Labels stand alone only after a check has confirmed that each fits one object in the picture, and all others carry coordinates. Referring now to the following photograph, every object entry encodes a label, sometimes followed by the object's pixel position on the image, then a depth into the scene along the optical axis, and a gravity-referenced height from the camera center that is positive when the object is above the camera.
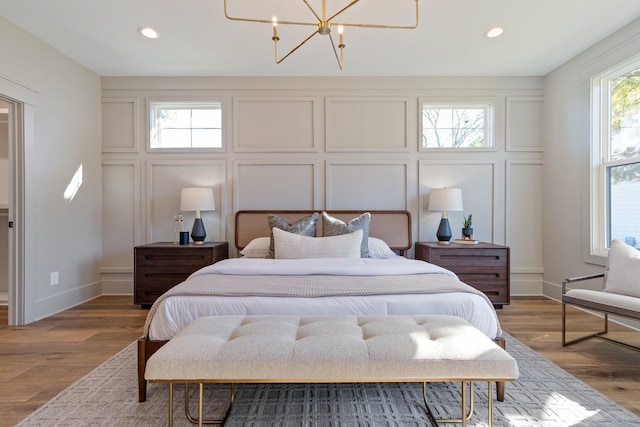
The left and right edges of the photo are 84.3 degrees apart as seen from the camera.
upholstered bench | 1.35 -0.57
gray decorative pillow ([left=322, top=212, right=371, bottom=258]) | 3.43 -0.14
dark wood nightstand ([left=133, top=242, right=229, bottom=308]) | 3.70 -0.54
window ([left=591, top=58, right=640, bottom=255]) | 3.21 +0.54
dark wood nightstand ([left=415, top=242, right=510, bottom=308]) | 3.73 -0.55
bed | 2.00 -0.46
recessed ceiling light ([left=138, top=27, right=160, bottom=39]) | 3.17 +1.65
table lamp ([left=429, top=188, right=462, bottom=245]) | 3.95 +0.11
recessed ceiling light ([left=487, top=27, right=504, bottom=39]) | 3.17 +1.65
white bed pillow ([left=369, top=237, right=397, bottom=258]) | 3.44 -0.36
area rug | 1.73 -1.01
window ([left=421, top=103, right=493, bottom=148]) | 4.39 +1.09
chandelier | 2.14 +1.14
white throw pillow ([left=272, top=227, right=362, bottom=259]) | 3.09 -0.29
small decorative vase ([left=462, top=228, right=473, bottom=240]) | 4.05 -0.23
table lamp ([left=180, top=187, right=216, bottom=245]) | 3.94 +0.12
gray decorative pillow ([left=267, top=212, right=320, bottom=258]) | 3.58 -0.12
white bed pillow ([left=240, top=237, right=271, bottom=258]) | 3.53 -0.36
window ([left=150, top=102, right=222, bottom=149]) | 4.40 +1.11
